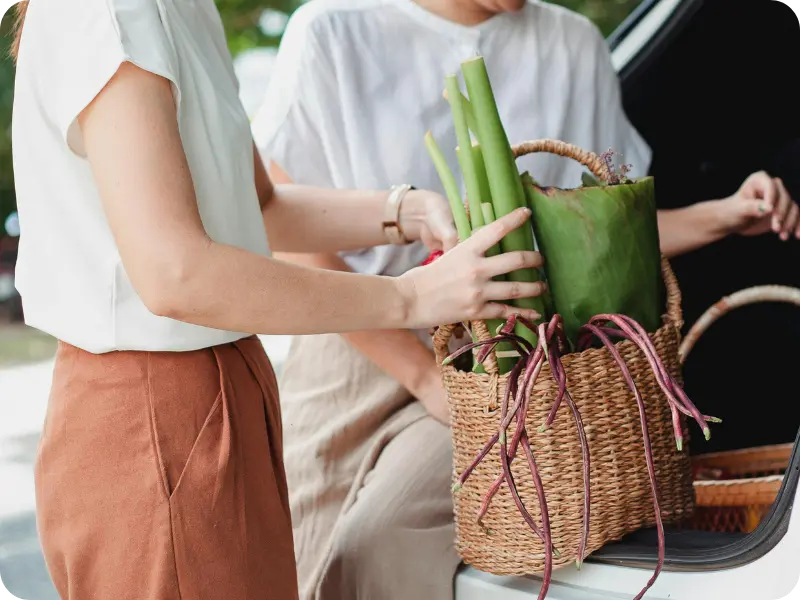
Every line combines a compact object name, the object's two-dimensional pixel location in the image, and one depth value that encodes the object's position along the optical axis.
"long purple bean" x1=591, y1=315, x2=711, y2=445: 1.70
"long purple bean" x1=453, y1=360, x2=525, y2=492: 1.77
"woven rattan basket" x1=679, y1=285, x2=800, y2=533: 2.30
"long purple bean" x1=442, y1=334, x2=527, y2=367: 1.85
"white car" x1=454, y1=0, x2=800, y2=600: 2.70
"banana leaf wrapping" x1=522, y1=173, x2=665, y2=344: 1.93
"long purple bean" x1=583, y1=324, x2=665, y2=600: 1.76
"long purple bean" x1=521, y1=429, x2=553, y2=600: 1.75
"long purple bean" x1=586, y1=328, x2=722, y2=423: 1.72
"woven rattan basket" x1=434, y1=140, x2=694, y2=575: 1.87
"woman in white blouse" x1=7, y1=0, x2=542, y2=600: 1.67
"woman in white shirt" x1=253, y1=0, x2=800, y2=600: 2.29
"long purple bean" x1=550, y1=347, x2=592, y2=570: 1.76
